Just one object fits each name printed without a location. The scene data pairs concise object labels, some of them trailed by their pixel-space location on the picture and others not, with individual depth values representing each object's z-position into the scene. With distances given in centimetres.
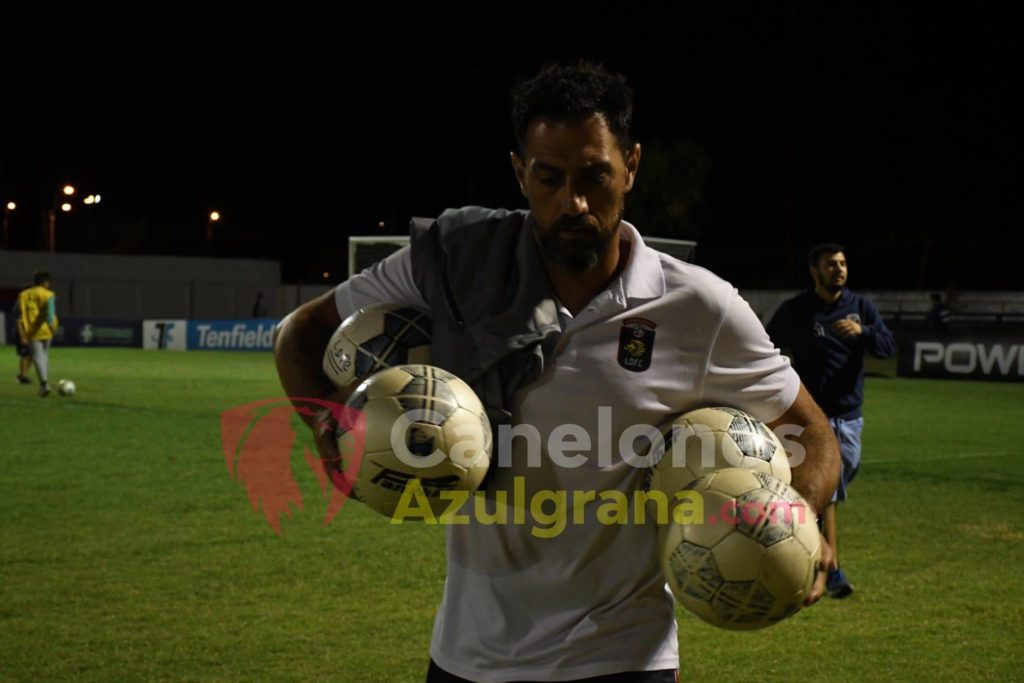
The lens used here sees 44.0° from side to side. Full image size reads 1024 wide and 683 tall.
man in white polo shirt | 289
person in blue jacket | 824
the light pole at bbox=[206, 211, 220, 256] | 6886
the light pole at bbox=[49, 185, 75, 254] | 5856
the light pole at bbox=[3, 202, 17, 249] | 6191
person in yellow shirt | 2016
